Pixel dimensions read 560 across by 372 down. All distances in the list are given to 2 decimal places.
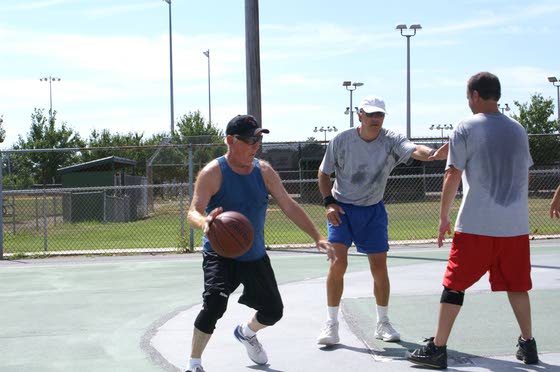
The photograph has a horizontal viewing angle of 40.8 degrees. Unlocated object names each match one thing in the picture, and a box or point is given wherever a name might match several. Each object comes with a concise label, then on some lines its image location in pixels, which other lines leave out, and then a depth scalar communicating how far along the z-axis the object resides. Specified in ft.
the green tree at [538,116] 139.74
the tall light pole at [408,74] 138.00
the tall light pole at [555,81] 161.72
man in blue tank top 15.76
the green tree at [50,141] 133.18
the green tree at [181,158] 100.05
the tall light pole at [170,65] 182.09
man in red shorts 16.48
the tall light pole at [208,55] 235.81
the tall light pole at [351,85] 183.83
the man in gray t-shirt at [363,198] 19.75
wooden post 43.39
